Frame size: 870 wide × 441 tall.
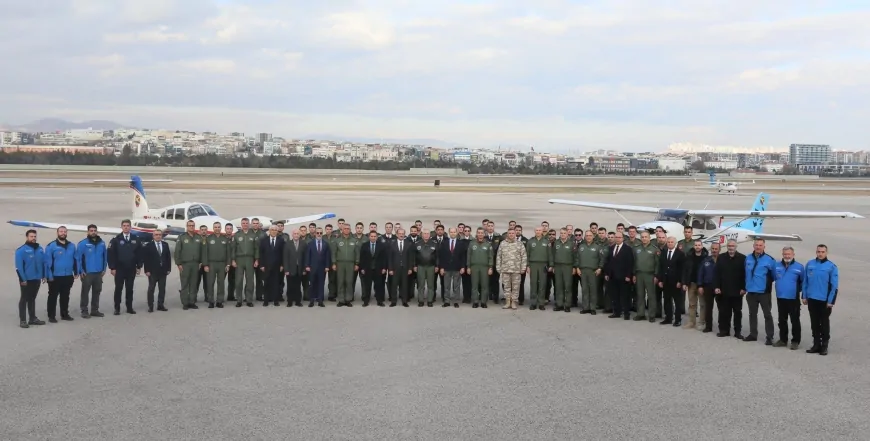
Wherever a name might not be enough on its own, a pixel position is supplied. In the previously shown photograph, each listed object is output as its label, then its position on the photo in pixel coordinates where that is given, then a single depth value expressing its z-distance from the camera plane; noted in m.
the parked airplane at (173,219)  18.08
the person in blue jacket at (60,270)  10.15
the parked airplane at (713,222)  18.10
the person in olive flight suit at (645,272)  10.98
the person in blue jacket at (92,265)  10.56
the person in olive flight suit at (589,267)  11.52
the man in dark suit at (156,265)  11.22
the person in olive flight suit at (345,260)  11.97
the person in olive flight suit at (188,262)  11.52
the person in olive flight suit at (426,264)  12.03
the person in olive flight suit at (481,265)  11.89
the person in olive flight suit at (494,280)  12.40
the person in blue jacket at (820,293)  8.78
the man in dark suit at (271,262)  11.87
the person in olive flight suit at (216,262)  11.64
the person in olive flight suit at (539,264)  11.84
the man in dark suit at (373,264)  11.99
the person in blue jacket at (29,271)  9.83
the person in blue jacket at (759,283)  9.41
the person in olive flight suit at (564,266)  11.66
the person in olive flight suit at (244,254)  11.91
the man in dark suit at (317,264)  11.93
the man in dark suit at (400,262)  12.02
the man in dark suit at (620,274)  11.15
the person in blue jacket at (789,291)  9.10
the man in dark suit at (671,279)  10.55
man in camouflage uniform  11.64
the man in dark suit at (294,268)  11.87
